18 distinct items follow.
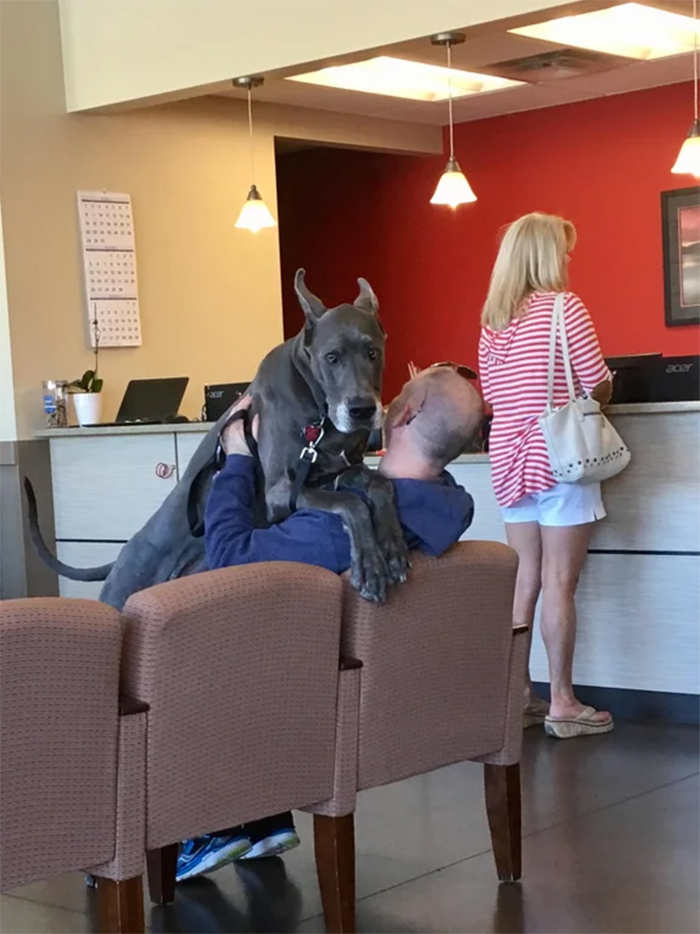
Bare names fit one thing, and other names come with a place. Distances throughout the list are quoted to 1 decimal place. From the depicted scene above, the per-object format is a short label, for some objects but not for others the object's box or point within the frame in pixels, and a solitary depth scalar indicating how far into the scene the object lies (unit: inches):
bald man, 98.1
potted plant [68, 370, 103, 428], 226.7
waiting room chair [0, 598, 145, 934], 77.4
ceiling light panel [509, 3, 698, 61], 220.7
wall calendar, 235.3
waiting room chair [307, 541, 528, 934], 96.0
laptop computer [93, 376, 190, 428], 225.1
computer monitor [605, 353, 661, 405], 167.3
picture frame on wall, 273.3
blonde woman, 151.3
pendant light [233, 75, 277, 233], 230.1
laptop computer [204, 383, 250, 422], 209.5
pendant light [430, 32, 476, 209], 224.5
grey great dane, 97.1
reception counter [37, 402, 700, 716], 160.1
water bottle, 227.0
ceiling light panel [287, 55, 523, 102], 246.2
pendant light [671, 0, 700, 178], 206.2
